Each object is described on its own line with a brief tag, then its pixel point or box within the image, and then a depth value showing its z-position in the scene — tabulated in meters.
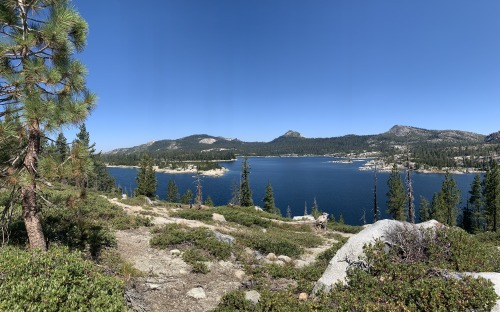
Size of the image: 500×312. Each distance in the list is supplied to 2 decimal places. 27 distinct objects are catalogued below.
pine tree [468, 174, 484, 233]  58.03
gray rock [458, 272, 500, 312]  5.63
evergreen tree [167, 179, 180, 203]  87.31
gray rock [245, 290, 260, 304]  8.93
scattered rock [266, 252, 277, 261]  14.74
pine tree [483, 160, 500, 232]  51.72
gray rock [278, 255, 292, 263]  14.74
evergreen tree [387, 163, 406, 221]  55.25
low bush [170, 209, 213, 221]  26.56
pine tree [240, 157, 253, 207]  62.44
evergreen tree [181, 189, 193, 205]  79.49
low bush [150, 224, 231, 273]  12.97
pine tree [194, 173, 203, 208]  37.33
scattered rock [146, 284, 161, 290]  9.30
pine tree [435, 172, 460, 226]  56.97
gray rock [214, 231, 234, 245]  15.77
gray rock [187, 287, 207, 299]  9.38
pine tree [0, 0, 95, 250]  6.88
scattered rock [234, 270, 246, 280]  11.63
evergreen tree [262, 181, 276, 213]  63.19
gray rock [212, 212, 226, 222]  27.59
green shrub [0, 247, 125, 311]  4.95
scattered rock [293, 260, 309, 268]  14.02
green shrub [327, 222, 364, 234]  31.09
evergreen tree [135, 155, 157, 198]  66.69
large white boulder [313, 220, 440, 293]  8.74
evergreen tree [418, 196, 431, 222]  66.43
